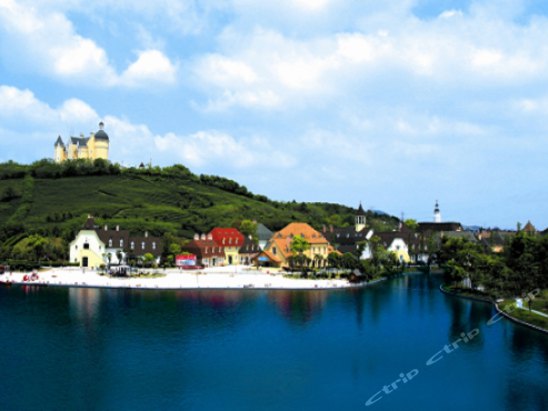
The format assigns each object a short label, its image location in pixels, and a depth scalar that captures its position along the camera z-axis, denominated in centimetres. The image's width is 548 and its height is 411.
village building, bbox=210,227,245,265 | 8206
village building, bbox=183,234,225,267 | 7700
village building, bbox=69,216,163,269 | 7238
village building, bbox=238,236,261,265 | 8281
